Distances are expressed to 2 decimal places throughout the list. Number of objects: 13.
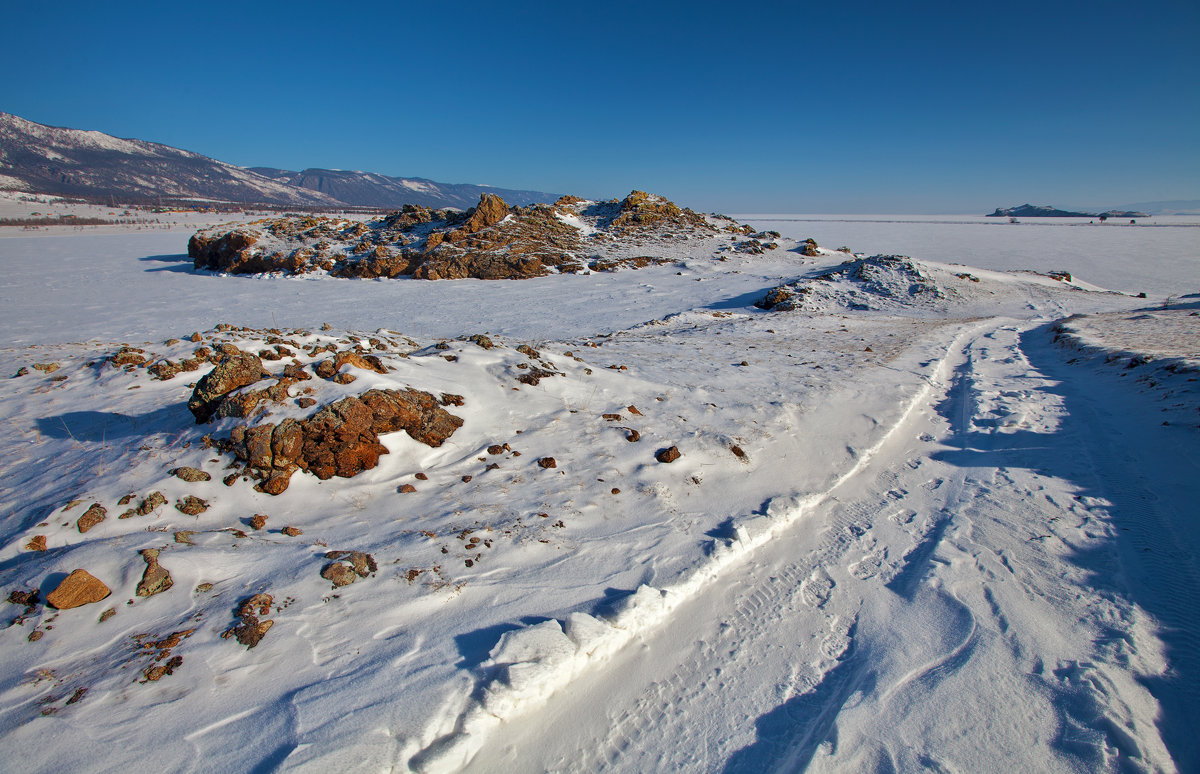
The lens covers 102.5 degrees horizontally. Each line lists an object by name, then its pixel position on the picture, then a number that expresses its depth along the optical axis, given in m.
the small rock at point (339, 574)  2.83
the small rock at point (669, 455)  4.58
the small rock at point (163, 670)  2.18
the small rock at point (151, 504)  3.28
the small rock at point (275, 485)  3.64
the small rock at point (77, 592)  2.46
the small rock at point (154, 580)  2.63
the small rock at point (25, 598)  2.47
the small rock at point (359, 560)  2.94
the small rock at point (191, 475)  3.55
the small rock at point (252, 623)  2.41
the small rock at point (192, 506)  3.35
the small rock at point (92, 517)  3.10
